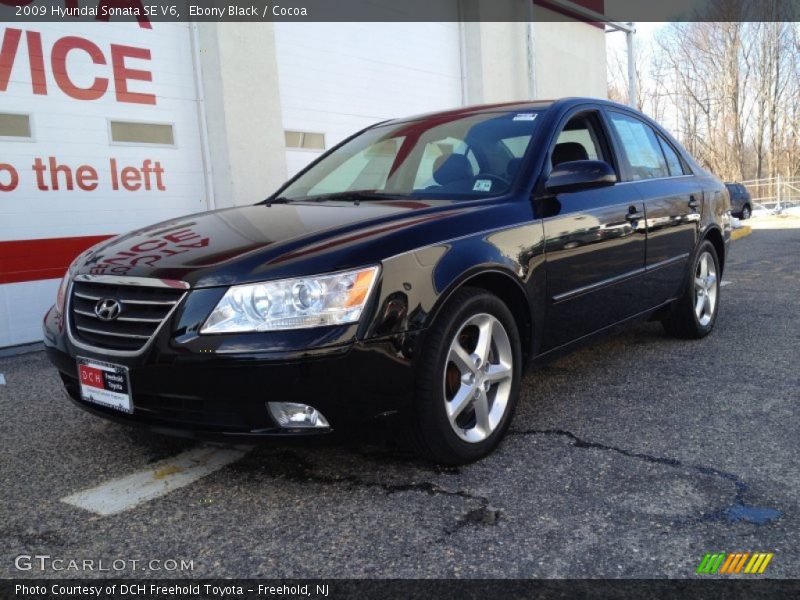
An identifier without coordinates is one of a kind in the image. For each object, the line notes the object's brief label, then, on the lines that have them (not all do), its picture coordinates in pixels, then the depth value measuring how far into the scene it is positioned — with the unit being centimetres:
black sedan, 245
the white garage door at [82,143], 579
